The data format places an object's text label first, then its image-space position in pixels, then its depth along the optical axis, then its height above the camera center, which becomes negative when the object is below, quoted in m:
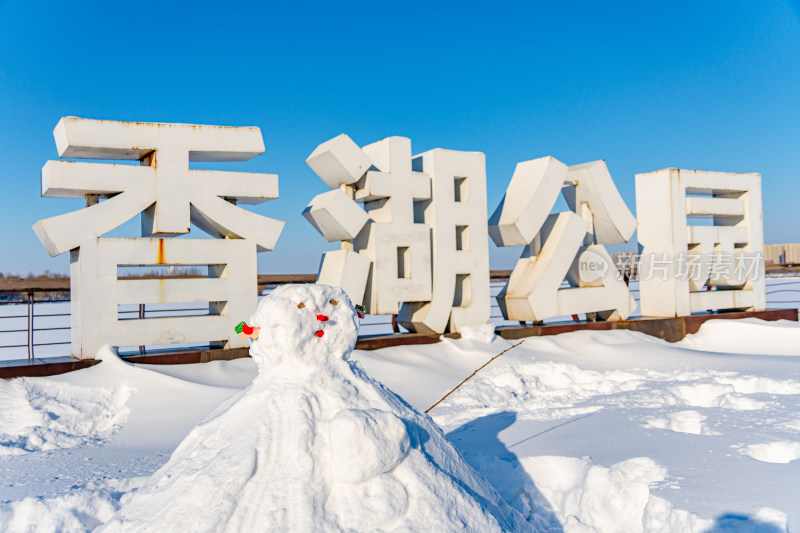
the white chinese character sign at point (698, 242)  10.34 +0.65
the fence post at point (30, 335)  6.82 -0.48
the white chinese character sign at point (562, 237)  8.74 +0.67
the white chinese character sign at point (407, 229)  7.52 +0.73
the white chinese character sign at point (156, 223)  6.44 +0.74
